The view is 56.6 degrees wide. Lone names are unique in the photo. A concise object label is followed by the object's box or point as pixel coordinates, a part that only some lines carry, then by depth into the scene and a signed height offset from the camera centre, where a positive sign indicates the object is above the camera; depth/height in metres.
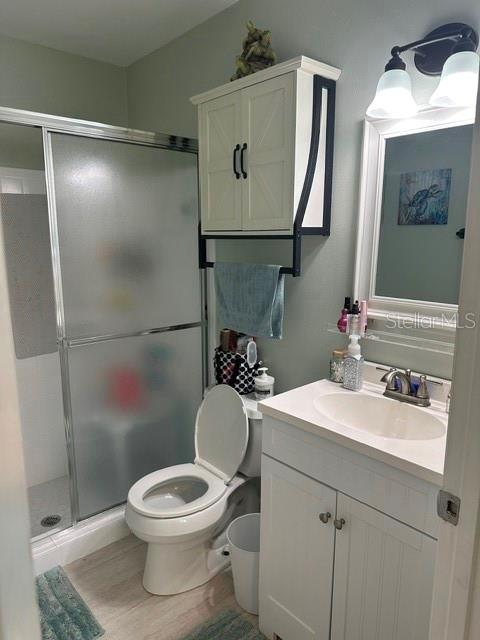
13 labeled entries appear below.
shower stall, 1.97 -0.32
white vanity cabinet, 1.19 -0.91
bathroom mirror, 1.47 +0.08
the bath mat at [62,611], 1.71 -1.50
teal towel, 1.94 -0.27
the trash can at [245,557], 1.75 -1.29
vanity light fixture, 1.31 +0.50
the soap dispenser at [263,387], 2.06 -0.68
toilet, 1.79 -1.10
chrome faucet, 1.54 -0.53
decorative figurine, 1.83 +0.75
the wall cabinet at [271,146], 1.66 +0.36
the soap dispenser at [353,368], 1.70 -0.49
